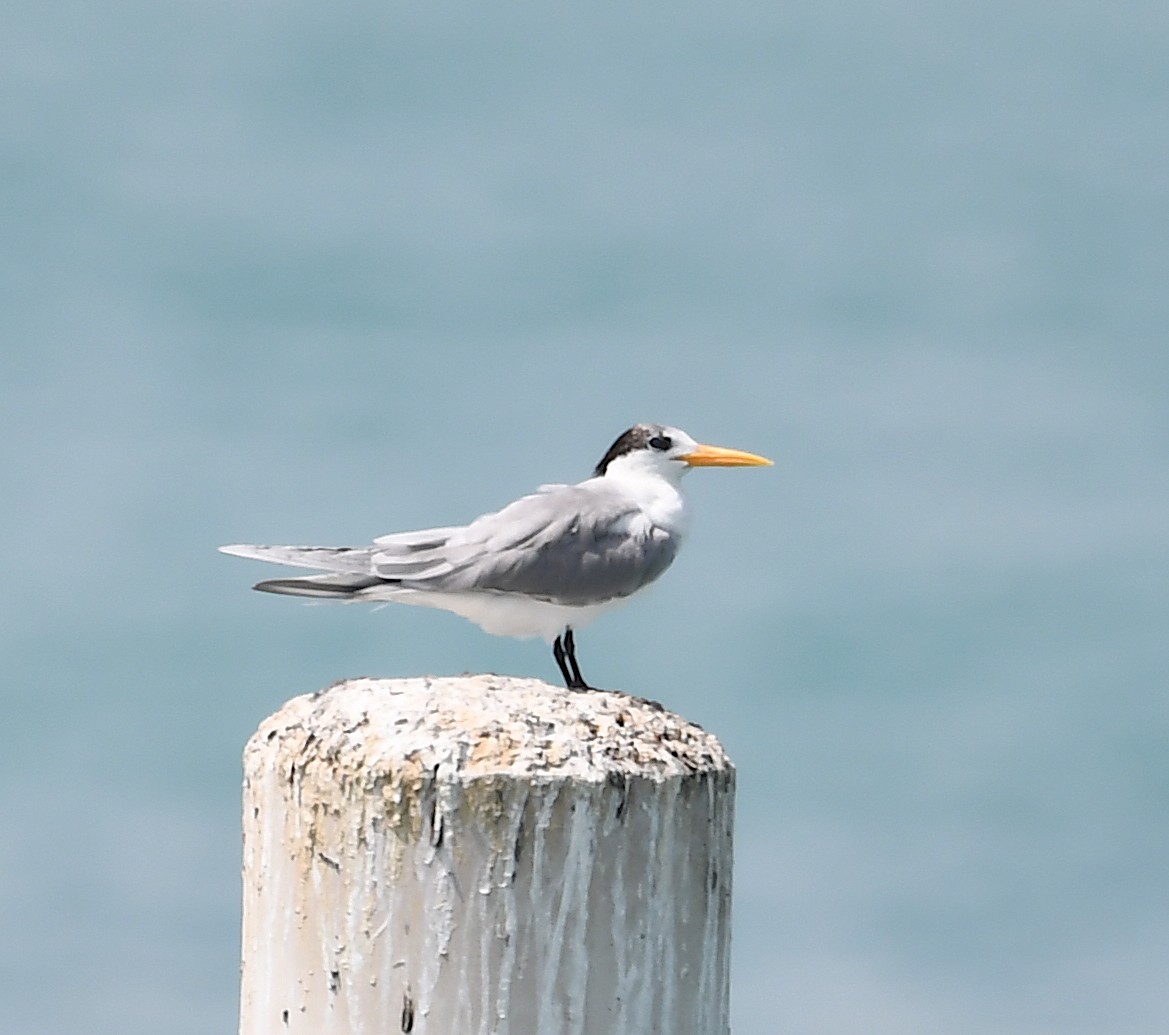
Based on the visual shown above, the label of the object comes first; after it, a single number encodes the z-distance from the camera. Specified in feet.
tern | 40.93
